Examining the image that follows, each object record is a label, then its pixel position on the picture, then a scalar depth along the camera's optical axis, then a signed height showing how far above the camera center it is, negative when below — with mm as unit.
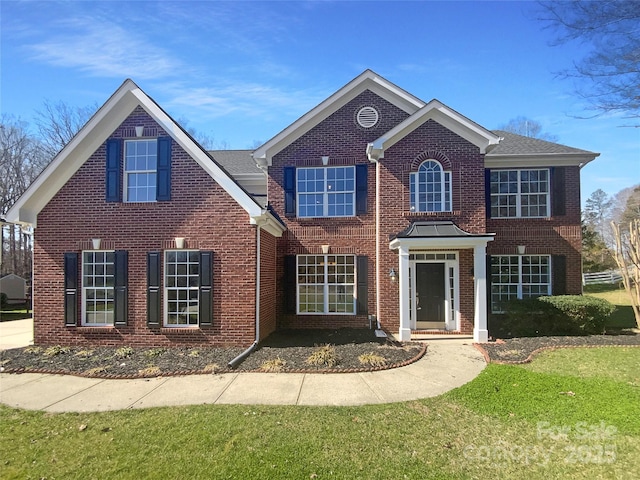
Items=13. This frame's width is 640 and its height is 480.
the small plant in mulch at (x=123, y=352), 8727 -2601
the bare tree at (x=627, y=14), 8570 +5634
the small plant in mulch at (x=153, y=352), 8742 -2621
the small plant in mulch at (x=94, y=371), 7421 -2611
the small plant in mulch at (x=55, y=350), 8902 -2618
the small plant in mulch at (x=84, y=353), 8781 -2637
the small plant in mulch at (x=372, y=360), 7918 -2544
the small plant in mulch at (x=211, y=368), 7512 -2564
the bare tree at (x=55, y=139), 28656 +8686
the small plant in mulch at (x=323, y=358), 7887 -2513
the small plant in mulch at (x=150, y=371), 7355 -2589
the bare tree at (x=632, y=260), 11886 -488
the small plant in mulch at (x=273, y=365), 7562 -2556
